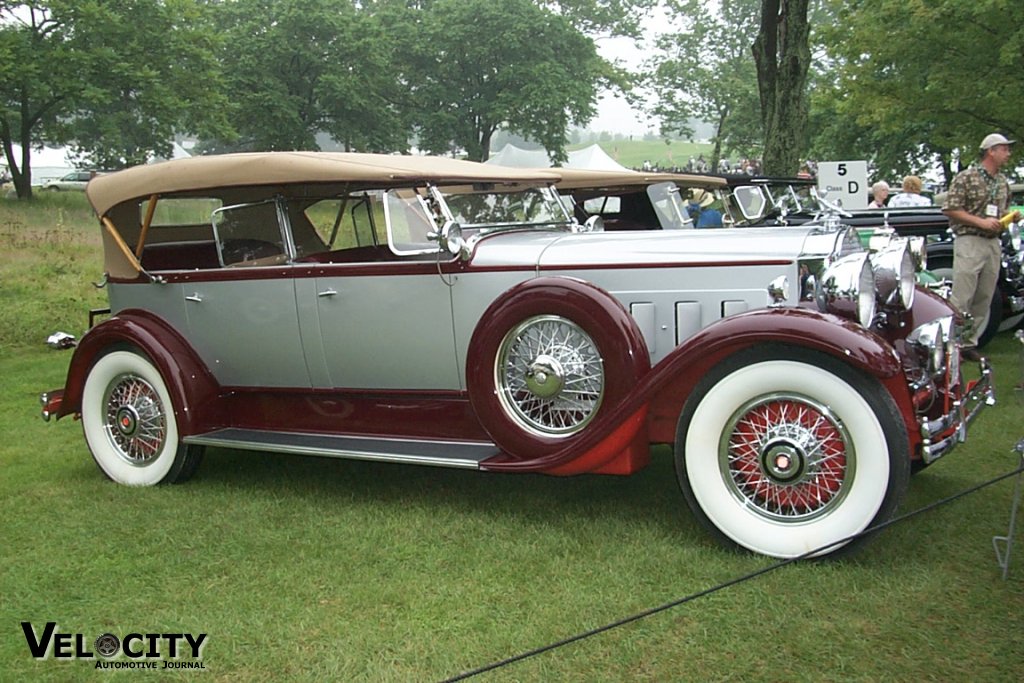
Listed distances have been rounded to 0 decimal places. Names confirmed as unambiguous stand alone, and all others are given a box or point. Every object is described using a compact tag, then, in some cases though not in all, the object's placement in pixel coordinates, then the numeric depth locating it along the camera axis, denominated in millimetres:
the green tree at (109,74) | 25047
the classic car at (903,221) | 8156
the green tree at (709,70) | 37750
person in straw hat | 10945
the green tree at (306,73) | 35375
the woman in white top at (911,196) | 11906
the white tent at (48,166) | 51491
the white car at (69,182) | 40681
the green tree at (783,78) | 10734
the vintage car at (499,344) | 3469
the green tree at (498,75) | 38750
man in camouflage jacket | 6578
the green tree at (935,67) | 11266
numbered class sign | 10680
